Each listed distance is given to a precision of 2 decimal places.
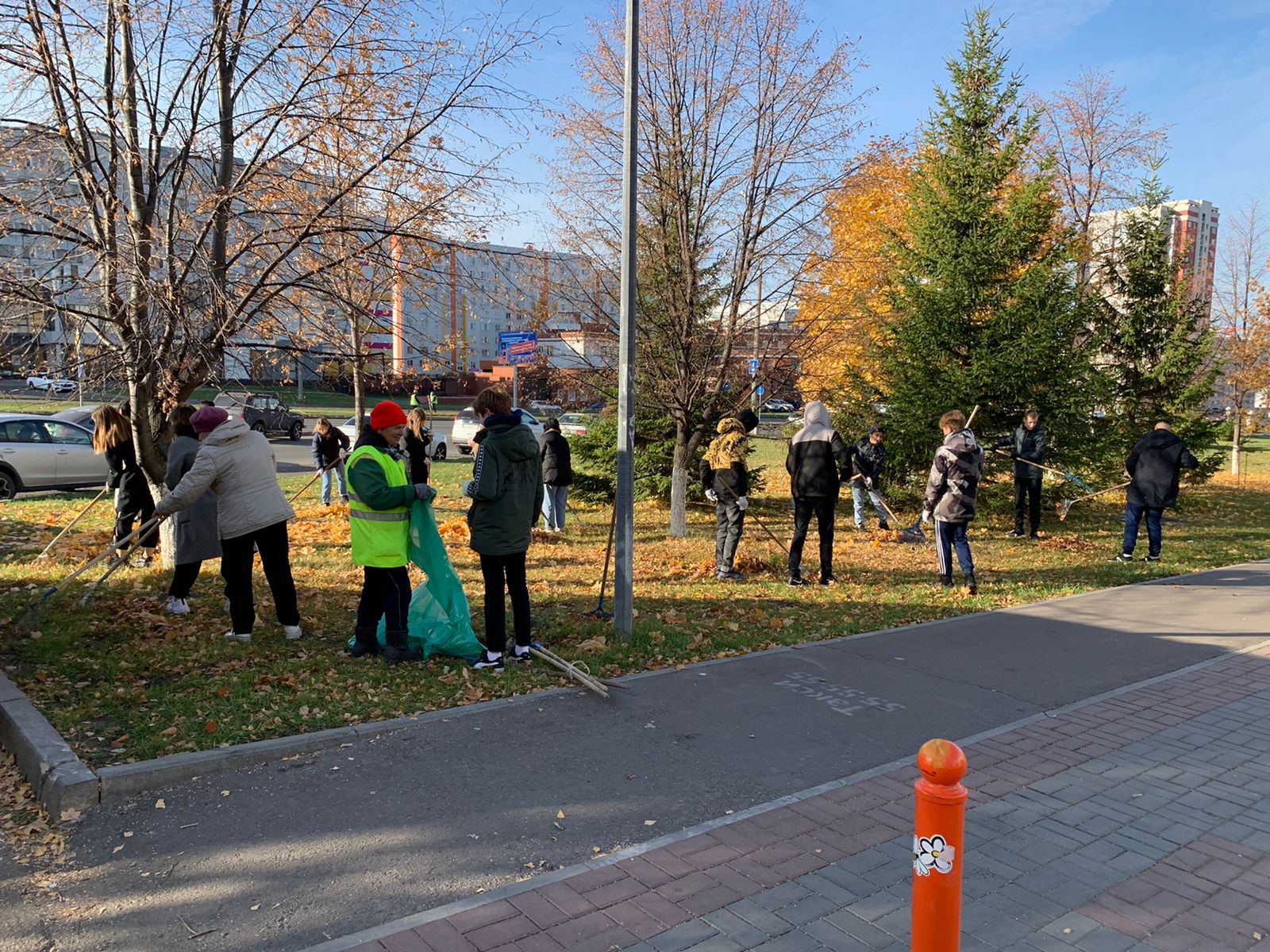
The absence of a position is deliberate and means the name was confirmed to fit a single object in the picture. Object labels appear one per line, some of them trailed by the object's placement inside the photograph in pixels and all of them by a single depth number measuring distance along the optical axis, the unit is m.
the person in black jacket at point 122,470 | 9.10
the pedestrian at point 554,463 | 12.54
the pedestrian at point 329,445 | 13.93
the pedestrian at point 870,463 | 14.06
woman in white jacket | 6.68
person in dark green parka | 6.40
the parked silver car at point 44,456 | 16.23
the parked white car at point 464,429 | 29.91
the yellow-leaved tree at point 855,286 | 13.27
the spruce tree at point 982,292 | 15.12
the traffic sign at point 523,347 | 13.56
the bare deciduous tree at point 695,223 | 12.01
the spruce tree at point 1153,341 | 18.88
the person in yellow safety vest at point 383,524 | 6.29
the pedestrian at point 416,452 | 10.72
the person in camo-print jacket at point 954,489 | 9.71
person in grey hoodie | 9.99
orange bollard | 2.60
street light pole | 7.20
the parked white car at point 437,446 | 23.51
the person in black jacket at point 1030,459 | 14.02
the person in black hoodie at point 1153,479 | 12.23
